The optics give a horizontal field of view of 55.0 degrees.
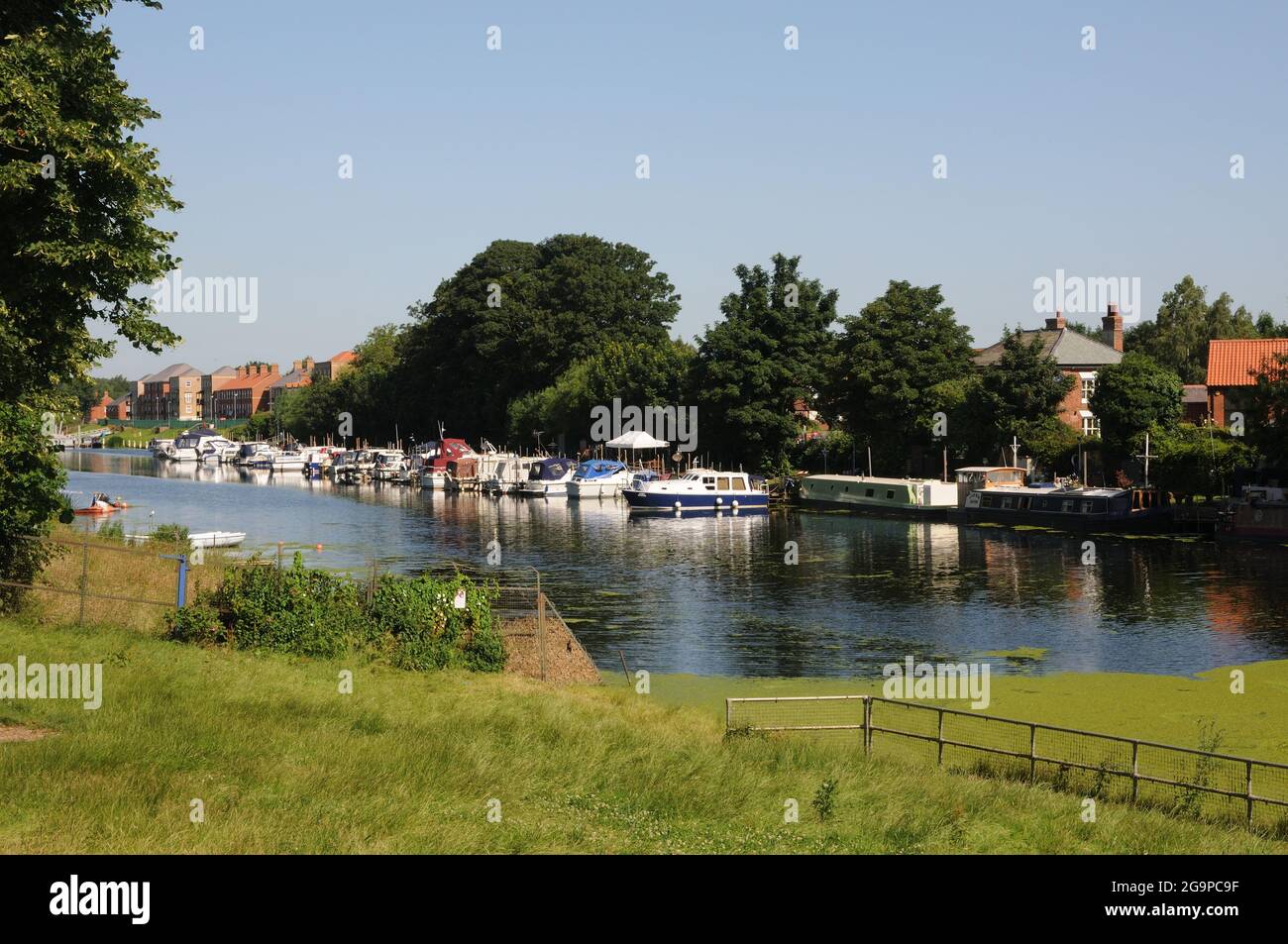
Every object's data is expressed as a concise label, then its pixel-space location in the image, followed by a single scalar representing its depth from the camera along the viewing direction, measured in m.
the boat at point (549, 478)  108.75
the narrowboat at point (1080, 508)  70.25
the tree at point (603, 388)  116.62
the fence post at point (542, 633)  30.02
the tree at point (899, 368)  93.62
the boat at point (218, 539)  60.03
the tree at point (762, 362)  102.75
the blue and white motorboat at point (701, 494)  91.31
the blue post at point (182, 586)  30.00
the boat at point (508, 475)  116.00
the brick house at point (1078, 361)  95.69
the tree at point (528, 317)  142.00
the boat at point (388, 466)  139.50
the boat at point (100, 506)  78.81
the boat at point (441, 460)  126.44
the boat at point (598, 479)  106.44
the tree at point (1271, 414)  62.66
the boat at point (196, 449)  195.12
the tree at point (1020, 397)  84.50
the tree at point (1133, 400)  75.62
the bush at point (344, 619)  28.58
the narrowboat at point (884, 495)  83.94
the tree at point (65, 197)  21.88
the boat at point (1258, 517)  63.22
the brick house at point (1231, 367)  86.19
